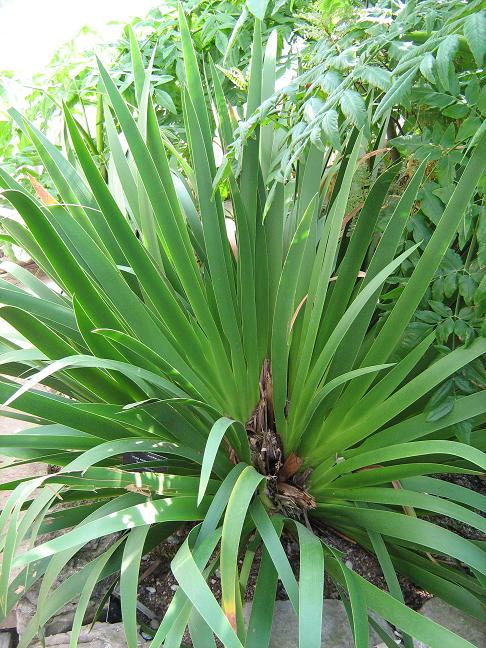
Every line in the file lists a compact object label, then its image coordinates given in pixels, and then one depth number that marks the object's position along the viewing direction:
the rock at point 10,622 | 1.17
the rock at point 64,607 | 1.13
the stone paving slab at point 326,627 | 1.02
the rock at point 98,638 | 1.06
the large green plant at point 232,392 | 0.87
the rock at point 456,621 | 1.05
